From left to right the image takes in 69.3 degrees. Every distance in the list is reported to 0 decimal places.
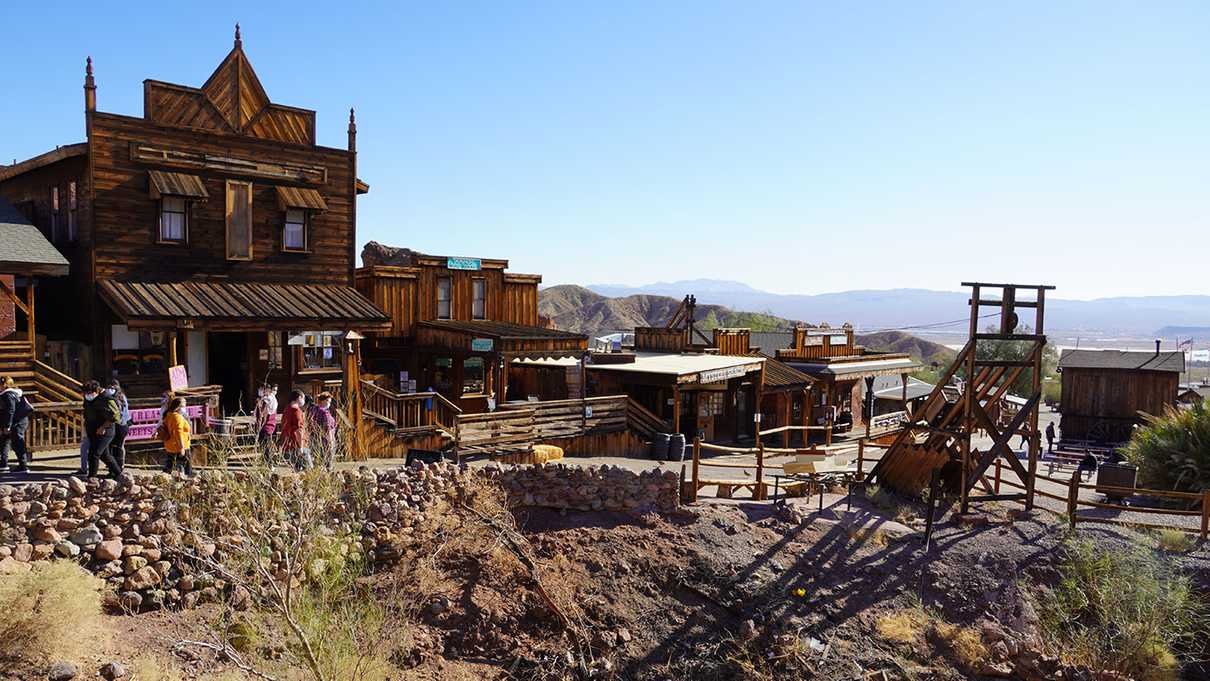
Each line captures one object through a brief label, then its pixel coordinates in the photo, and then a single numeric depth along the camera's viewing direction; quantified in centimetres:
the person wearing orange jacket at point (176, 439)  1445
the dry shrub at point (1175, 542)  1655
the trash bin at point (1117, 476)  1873
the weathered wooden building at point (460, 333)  2467
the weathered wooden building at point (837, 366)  3366
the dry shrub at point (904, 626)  1516
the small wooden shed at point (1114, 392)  3641
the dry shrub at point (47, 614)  1083
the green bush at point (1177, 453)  2008
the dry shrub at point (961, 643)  1472
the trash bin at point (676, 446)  2356
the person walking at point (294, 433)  1559
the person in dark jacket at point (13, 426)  1416
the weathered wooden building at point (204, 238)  2039
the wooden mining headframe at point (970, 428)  1819
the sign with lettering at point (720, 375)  2616
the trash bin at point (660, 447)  2361
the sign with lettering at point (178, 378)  1712
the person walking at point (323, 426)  1614
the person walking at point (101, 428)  1370
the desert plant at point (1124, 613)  1447
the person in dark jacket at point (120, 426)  1412
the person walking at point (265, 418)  1603
